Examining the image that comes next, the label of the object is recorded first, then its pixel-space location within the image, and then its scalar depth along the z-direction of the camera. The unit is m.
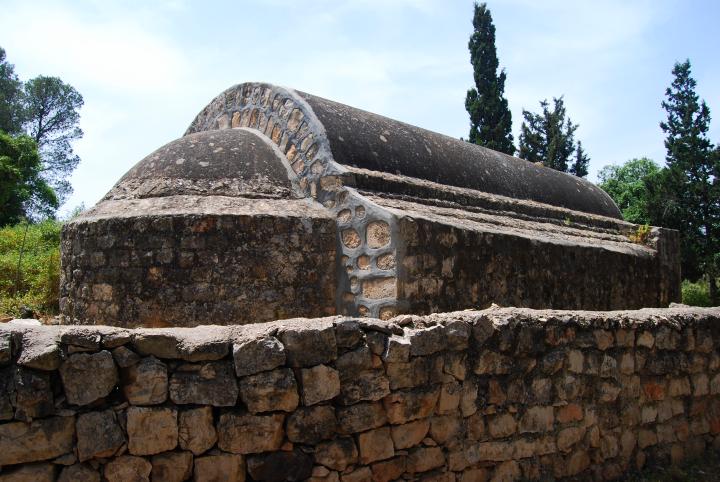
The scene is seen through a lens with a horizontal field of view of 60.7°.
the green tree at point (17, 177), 16.89
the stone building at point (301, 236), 5.57
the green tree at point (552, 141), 27.61
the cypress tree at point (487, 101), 22.62
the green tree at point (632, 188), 23.11
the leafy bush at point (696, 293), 19.59
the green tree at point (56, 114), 35.56
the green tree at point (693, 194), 20.64
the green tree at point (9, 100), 33.97
